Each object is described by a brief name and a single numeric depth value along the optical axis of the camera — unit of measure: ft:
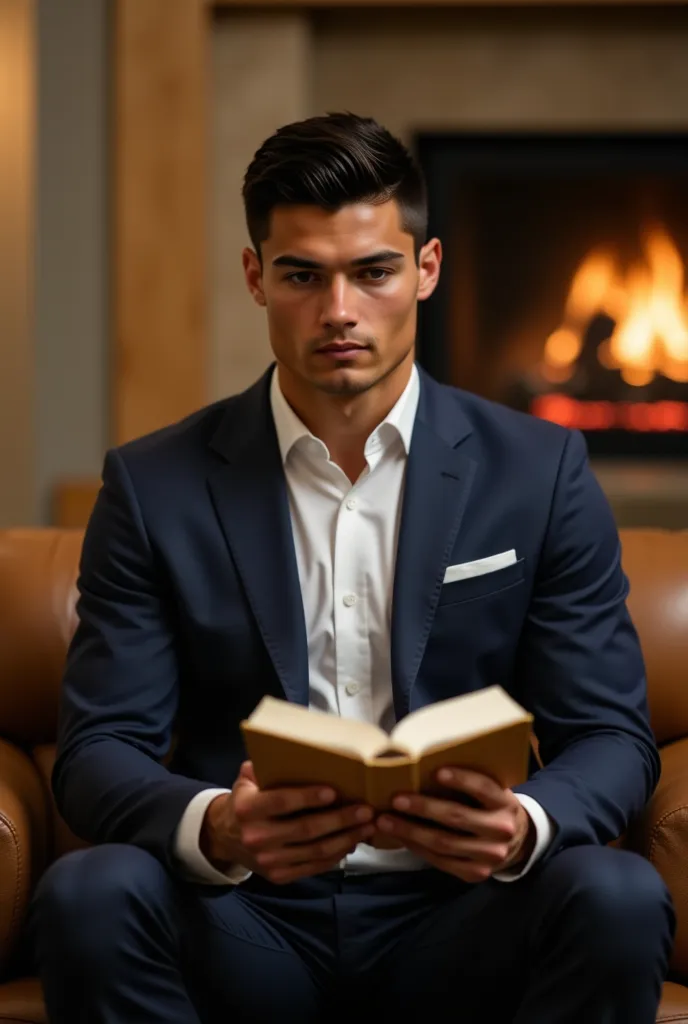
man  7.02
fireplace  14.01
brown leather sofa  7.96
